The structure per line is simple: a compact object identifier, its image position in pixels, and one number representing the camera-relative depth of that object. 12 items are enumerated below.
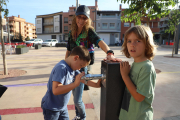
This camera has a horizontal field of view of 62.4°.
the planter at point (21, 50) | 12.25
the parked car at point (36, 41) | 25.75
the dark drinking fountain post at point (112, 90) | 1.20
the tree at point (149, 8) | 5.42
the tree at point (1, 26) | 5.08
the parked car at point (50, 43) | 25.75
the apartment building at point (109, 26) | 38.03
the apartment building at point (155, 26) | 42.25
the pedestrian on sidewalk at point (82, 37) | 1.96
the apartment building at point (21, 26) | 63.41
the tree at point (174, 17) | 10.12
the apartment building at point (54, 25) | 45.69
